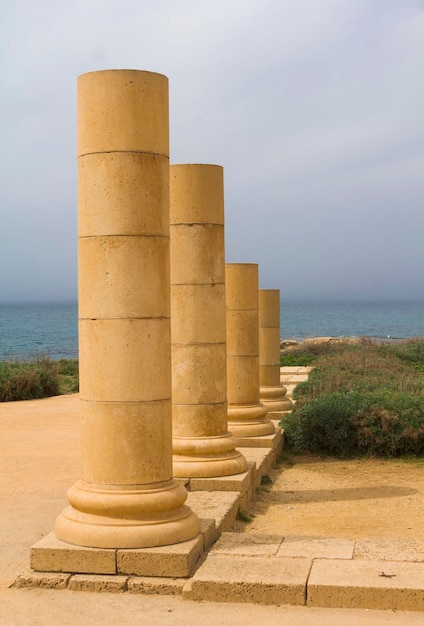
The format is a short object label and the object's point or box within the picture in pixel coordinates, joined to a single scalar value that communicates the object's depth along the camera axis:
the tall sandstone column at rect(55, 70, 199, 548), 8.03
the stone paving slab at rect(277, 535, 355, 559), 8.05
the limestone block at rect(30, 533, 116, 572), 7.72
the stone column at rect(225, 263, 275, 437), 15.12
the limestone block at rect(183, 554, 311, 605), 7.27
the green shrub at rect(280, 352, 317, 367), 33.50
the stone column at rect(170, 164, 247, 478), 11.25
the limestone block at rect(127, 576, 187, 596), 7.51
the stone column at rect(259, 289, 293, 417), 18.94
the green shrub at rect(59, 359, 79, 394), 25.02
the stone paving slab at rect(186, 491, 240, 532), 9.39
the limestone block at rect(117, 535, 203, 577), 7.66
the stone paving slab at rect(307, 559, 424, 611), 7.06
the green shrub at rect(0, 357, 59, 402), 22.75
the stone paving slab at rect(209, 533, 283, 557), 8.16
